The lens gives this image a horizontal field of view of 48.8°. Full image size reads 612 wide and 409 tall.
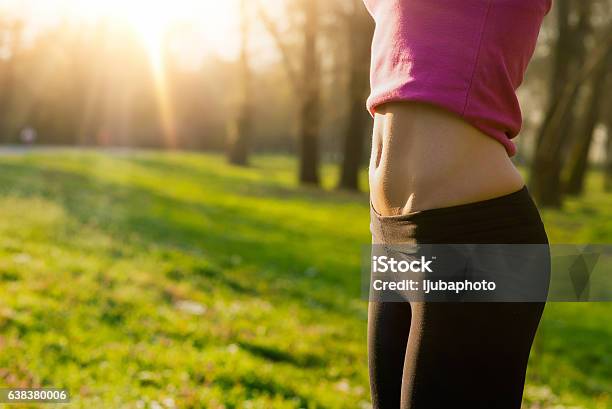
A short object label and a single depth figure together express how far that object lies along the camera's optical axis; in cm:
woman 167
